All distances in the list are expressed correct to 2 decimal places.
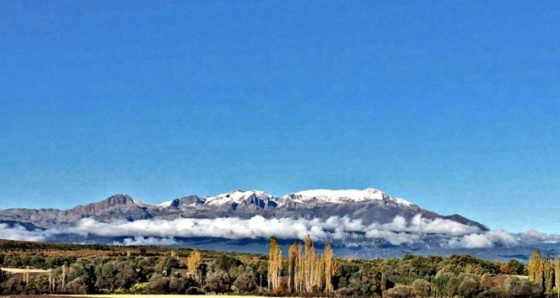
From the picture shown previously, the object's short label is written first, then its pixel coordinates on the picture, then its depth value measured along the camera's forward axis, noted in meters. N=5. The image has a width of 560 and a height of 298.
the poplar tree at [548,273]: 169.12
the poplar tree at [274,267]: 157.25
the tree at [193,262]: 171.96
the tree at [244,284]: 152.62
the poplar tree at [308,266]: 155.75
